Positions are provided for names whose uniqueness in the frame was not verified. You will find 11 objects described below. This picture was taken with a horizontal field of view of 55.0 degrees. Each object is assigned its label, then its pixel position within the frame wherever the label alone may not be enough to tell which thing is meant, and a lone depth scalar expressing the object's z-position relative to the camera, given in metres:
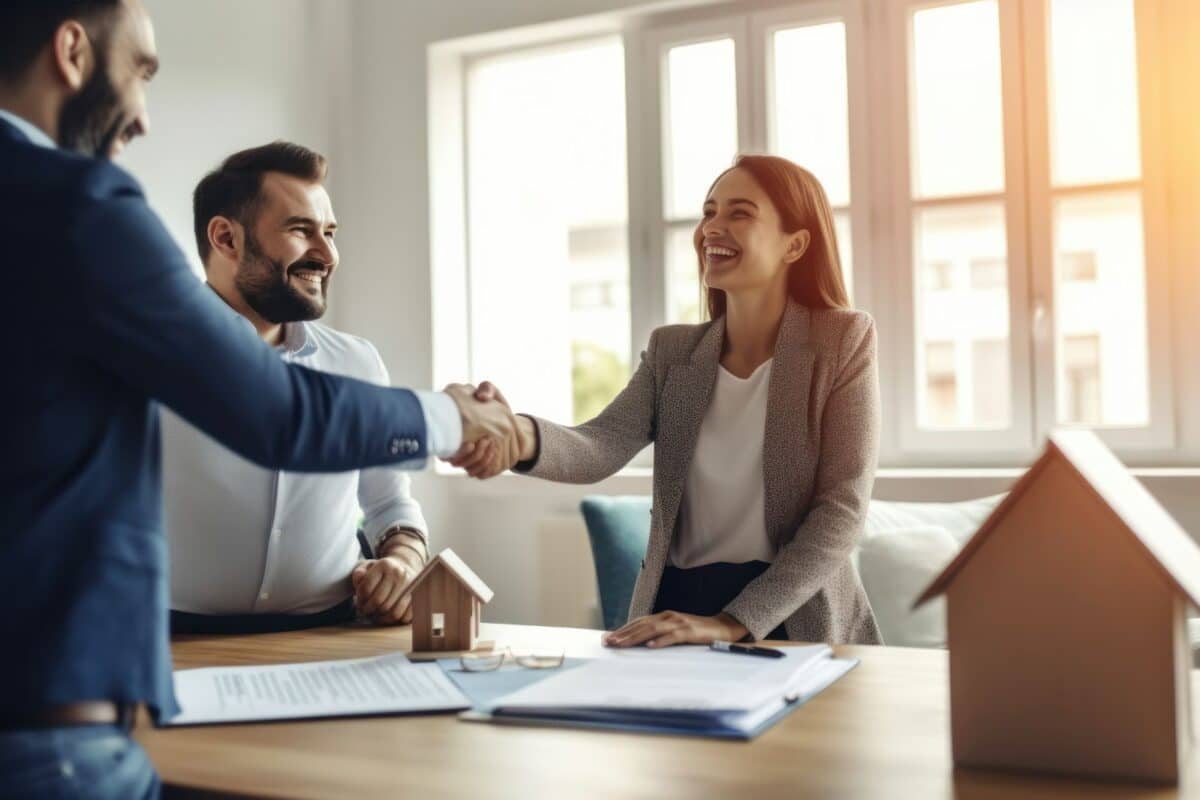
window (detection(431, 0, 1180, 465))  3.25
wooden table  0.93
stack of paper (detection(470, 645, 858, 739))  1.10
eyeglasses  1.38
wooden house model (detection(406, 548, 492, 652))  1.51
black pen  1.34
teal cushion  3.05
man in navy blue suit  0.86
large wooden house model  0.92
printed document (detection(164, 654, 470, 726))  1.19
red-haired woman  1.95
